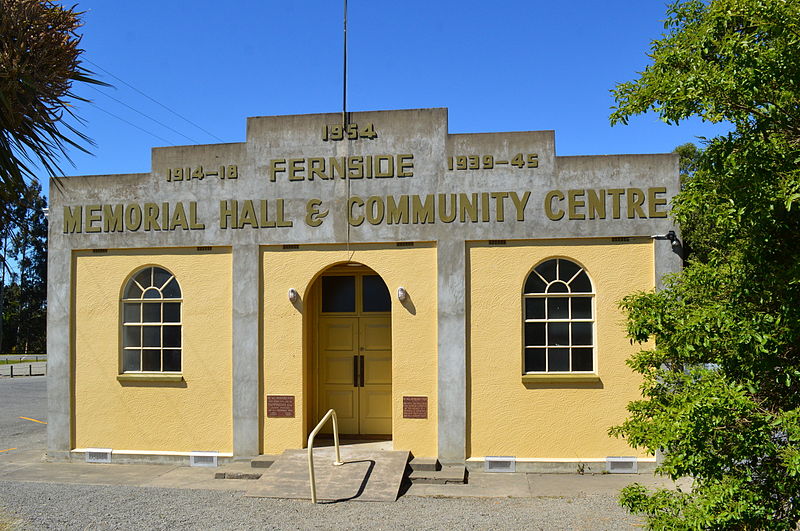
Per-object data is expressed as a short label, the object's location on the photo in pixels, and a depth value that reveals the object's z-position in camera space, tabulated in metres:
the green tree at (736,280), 4.86
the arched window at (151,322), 11.01
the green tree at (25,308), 48.53
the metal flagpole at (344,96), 10.70
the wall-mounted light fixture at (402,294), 10.29
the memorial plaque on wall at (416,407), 10.26
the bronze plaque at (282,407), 10.54
